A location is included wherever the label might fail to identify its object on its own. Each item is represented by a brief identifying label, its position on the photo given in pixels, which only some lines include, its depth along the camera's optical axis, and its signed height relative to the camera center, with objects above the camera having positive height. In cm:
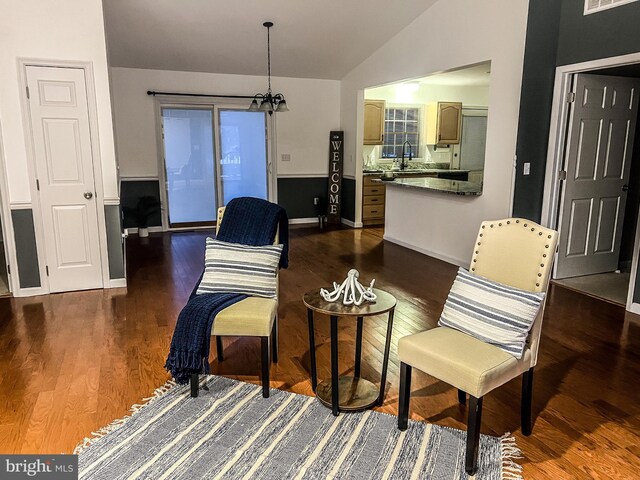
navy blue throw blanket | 240 -82
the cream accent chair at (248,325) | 244 -90
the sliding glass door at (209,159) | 725 -14
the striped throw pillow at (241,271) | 273 -70
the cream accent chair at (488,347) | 192 -85
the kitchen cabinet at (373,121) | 777 +49
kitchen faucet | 847 -6
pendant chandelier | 566 +57
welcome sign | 783 -37
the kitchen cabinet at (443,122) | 834 +52
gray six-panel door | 432 -19
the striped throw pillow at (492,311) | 202 -71
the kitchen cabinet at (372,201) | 769 -82
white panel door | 404 -24
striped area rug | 196 -133
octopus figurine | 230 -71
